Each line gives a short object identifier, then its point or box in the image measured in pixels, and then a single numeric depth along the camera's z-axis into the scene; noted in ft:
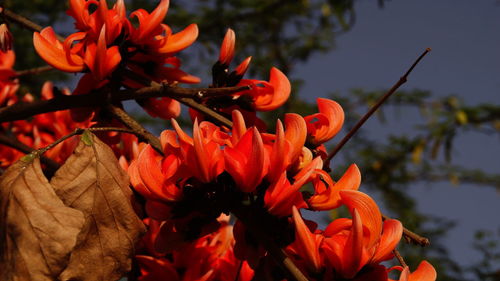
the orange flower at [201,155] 2.92
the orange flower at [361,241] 2.87
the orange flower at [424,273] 2.97
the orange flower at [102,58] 3.17
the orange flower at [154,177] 2.96
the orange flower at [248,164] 2.90
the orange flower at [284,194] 2.89
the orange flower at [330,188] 2.99
